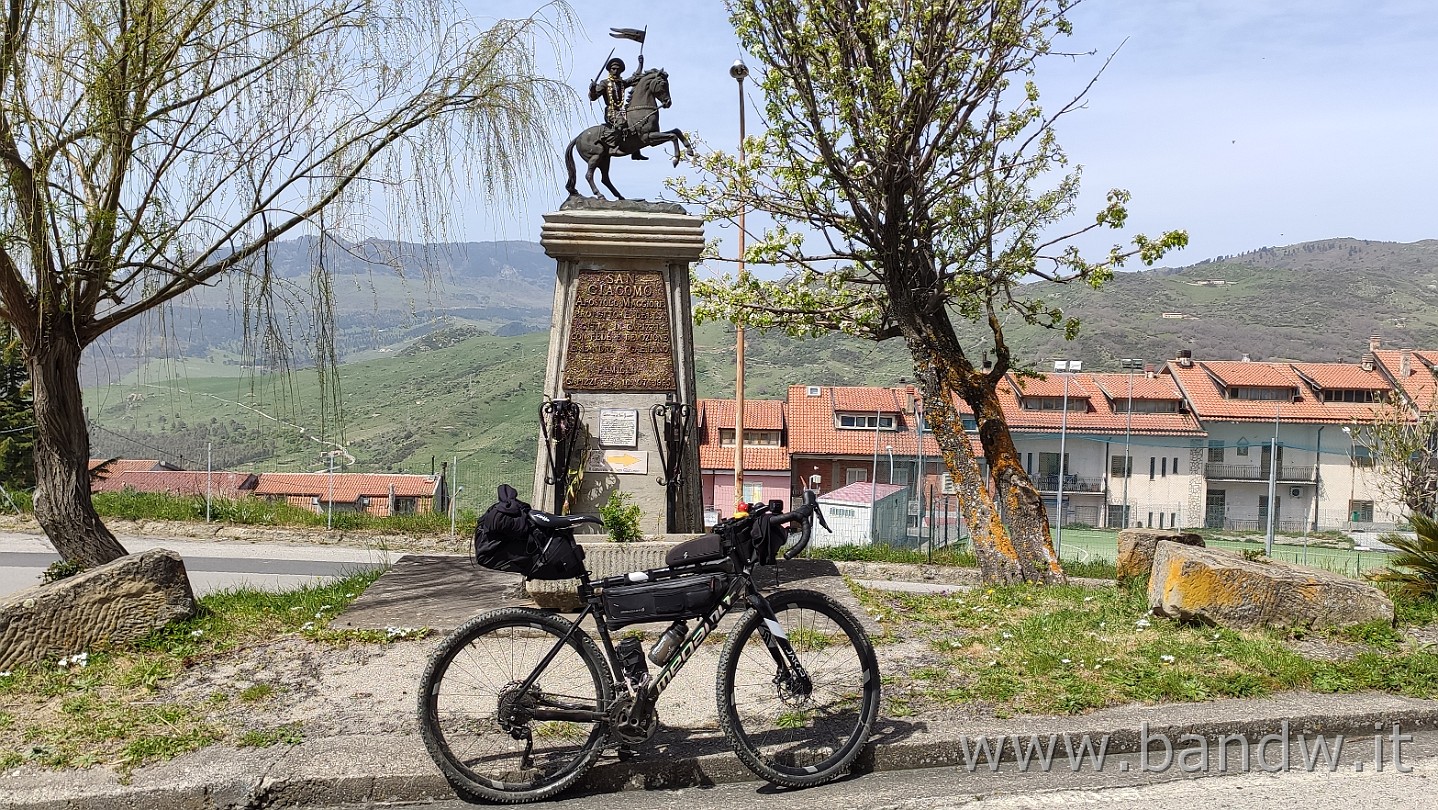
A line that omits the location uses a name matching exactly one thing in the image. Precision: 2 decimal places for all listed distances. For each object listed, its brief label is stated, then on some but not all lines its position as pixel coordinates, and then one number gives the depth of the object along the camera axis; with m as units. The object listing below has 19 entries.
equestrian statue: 9.80
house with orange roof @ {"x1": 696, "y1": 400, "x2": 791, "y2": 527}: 46.06
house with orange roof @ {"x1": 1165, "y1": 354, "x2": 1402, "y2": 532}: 47.78
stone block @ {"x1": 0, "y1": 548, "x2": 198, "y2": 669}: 6.48
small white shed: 21.95
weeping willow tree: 7.61
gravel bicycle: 4.64
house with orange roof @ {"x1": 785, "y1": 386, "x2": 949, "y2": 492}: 48.19
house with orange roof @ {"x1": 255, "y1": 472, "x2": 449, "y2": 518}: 40.92
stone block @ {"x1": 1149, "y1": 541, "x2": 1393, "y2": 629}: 7.01
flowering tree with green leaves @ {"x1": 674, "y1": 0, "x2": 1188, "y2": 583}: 11.73
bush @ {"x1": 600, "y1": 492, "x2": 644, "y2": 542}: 8.74
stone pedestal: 9.49
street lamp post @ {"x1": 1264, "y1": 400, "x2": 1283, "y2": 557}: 16.52
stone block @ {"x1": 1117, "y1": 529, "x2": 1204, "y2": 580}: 10.08
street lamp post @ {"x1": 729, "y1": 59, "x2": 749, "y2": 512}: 20.88
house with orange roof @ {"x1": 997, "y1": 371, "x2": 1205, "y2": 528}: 46.53
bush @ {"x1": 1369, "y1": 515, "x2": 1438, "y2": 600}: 8.26
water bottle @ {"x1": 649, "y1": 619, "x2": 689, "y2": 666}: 4.78
